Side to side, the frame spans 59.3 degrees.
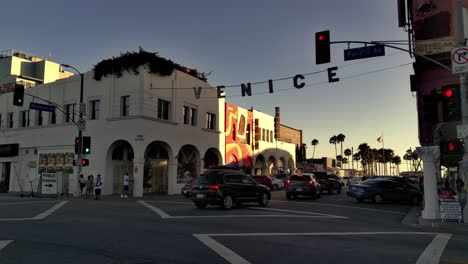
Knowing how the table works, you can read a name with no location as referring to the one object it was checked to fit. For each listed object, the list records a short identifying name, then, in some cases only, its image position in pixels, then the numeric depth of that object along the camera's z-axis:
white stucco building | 31.77
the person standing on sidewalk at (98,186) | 26.69
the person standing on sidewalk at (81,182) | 29.19
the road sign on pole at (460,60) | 13.80
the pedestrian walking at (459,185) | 29.58
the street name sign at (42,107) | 27.75
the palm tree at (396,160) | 154.68
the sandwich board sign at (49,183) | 27.77
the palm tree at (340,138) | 124.81
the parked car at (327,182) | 34.47
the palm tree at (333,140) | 126.22
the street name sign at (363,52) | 15.90
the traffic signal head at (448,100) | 13.64
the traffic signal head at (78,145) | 28.27
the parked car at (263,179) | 34.48
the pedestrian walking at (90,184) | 28.61
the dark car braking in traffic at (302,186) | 25.84
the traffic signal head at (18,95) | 24.22
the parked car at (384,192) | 24.97
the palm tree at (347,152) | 140.24
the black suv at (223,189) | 18.28
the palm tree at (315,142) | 117.74
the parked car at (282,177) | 42.09
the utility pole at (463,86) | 14.27
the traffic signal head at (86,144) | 27.50
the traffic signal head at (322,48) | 15.67
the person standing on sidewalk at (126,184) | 28.69
